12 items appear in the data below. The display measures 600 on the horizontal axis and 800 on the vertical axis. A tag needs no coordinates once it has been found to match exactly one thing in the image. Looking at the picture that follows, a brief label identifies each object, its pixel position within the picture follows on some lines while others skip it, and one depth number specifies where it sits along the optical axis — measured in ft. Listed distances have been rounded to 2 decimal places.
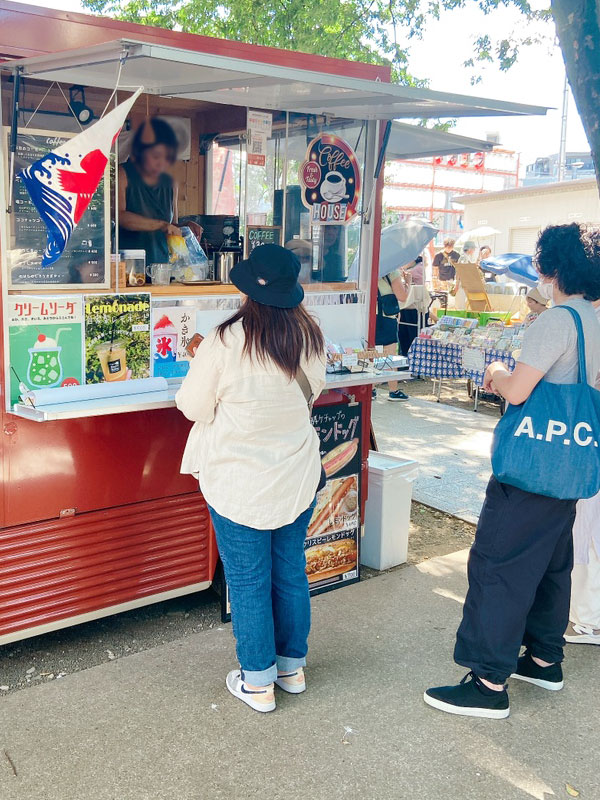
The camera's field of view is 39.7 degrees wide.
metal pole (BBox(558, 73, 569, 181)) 86.58
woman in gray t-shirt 9.58
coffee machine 13.83
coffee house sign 13.83
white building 71.97
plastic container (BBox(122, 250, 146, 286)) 12.14
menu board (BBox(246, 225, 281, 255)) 13.78
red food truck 10.63
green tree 34.55
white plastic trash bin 14.75
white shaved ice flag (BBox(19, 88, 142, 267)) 9.89
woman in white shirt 9.51
